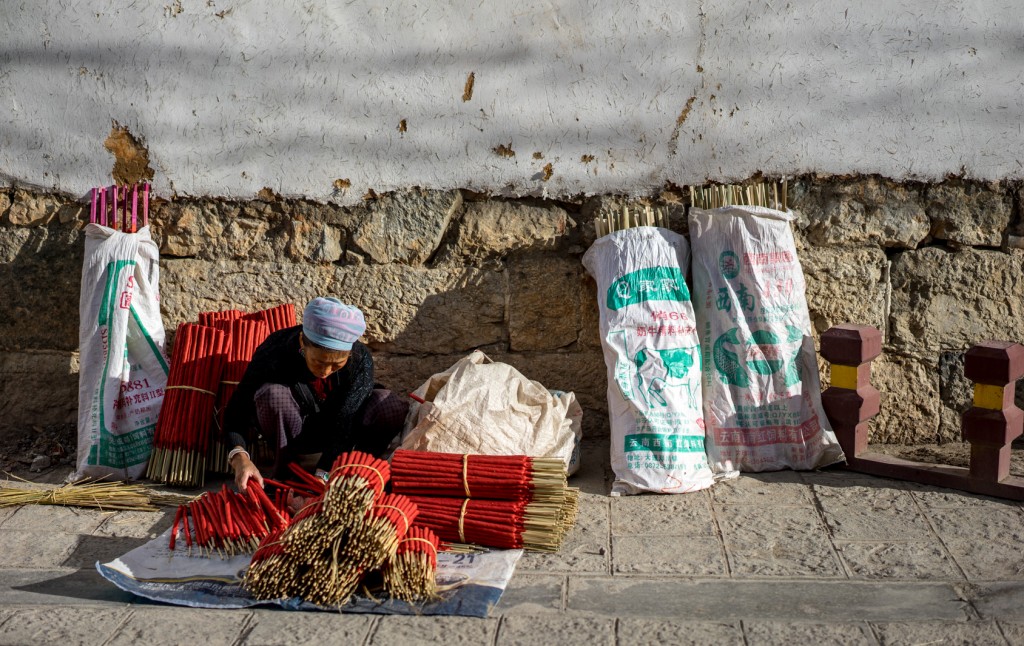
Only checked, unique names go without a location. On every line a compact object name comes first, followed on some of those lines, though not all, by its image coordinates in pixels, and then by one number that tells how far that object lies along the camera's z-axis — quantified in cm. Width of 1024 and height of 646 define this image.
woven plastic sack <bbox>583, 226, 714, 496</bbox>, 415
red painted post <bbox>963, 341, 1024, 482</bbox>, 395
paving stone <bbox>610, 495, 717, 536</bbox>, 379
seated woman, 407
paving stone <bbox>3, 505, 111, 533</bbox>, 392
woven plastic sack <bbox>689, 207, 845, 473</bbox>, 431
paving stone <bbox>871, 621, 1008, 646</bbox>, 291
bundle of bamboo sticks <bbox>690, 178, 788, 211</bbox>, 449
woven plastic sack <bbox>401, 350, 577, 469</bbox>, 411
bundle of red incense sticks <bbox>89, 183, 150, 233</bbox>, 471
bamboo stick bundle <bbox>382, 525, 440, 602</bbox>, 317
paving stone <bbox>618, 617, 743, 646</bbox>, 295
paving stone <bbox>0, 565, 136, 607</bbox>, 326
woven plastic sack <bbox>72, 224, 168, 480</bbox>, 450
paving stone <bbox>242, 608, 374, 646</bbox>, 299
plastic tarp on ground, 316
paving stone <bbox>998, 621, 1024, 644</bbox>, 290
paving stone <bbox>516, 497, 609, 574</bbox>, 348
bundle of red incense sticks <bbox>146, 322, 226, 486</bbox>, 439
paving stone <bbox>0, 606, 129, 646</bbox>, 301
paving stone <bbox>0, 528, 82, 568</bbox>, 360
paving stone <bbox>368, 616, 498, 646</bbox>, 299
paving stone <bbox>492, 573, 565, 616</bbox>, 318
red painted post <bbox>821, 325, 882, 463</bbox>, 427
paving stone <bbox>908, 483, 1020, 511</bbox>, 393
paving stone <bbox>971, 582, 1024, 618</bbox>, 305
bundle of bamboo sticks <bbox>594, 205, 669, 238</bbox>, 453
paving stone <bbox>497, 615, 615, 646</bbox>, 297
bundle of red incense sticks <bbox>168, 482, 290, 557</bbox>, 352
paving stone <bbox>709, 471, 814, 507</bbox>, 404
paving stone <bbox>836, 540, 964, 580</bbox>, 334
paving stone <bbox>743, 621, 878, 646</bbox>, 292
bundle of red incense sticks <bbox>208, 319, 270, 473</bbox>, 450
